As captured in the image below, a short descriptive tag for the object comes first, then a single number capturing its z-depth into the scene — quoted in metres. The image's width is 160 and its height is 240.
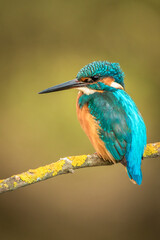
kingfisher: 3.29
